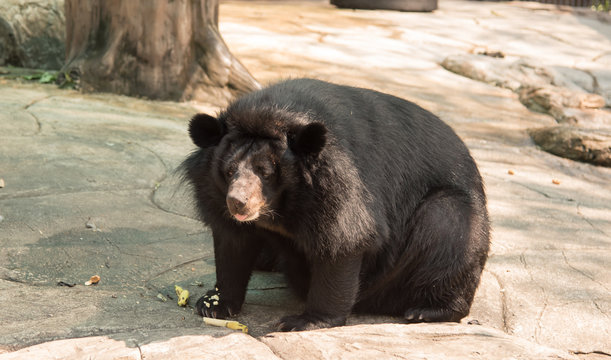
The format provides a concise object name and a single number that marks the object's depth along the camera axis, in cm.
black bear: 619
